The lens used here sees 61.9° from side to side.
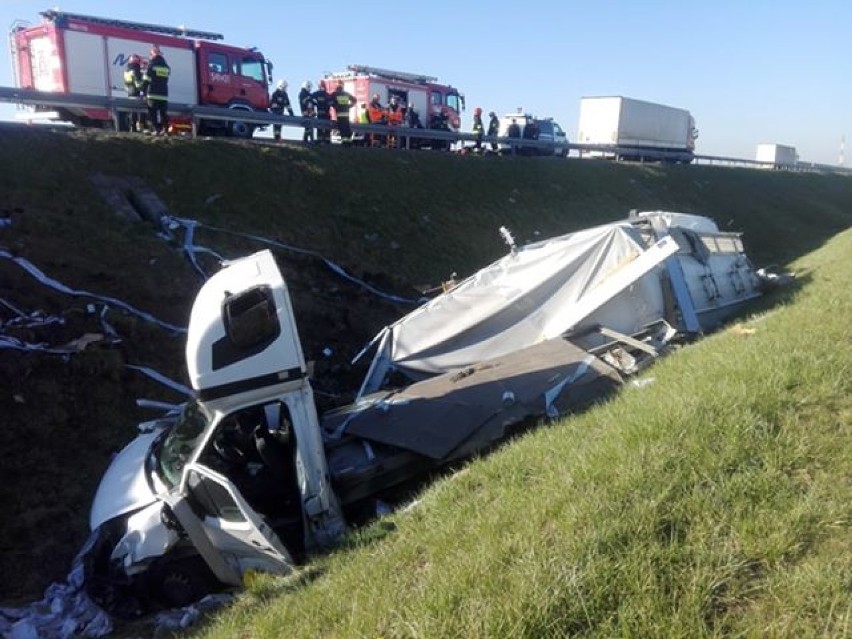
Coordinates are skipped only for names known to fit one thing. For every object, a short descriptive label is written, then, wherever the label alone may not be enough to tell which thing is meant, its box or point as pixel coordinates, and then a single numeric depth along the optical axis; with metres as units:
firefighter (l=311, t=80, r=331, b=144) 19.77
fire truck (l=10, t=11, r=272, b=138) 19.38
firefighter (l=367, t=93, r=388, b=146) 25.27
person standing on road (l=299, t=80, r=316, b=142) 19.73
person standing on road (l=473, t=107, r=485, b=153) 23.46
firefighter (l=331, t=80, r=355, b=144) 17.59
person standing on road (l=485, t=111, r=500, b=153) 27.62
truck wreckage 4.89
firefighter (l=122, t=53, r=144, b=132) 14.80
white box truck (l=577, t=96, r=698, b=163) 35.94
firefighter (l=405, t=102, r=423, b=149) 26.42
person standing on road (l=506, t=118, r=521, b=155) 29.40
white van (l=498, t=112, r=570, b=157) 32.00
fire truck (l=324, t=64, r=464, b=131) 28.77
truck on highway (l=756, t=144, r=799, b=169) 48.12
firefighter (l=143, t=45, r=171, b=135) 13.85
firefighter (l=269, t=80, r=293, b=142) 20.72
